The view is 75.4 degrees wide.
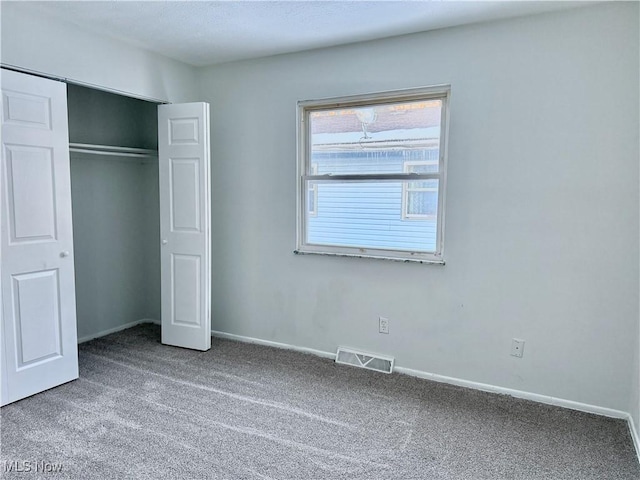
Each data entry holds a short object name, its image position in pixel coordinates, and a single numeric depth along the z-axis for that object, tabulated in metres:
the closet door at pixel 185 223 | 3.35
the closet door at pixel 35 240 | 2.49
